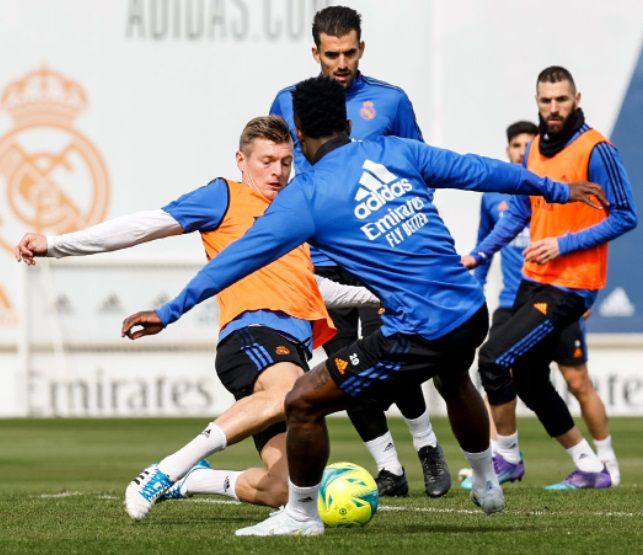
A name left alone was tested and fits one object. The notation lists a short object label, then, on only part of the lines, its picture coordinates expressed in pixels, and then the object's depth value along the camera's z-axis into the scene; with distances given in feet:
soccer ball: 51.28
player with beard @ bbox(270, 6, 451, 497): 62.35
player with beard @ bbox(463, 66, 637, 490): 64.85
